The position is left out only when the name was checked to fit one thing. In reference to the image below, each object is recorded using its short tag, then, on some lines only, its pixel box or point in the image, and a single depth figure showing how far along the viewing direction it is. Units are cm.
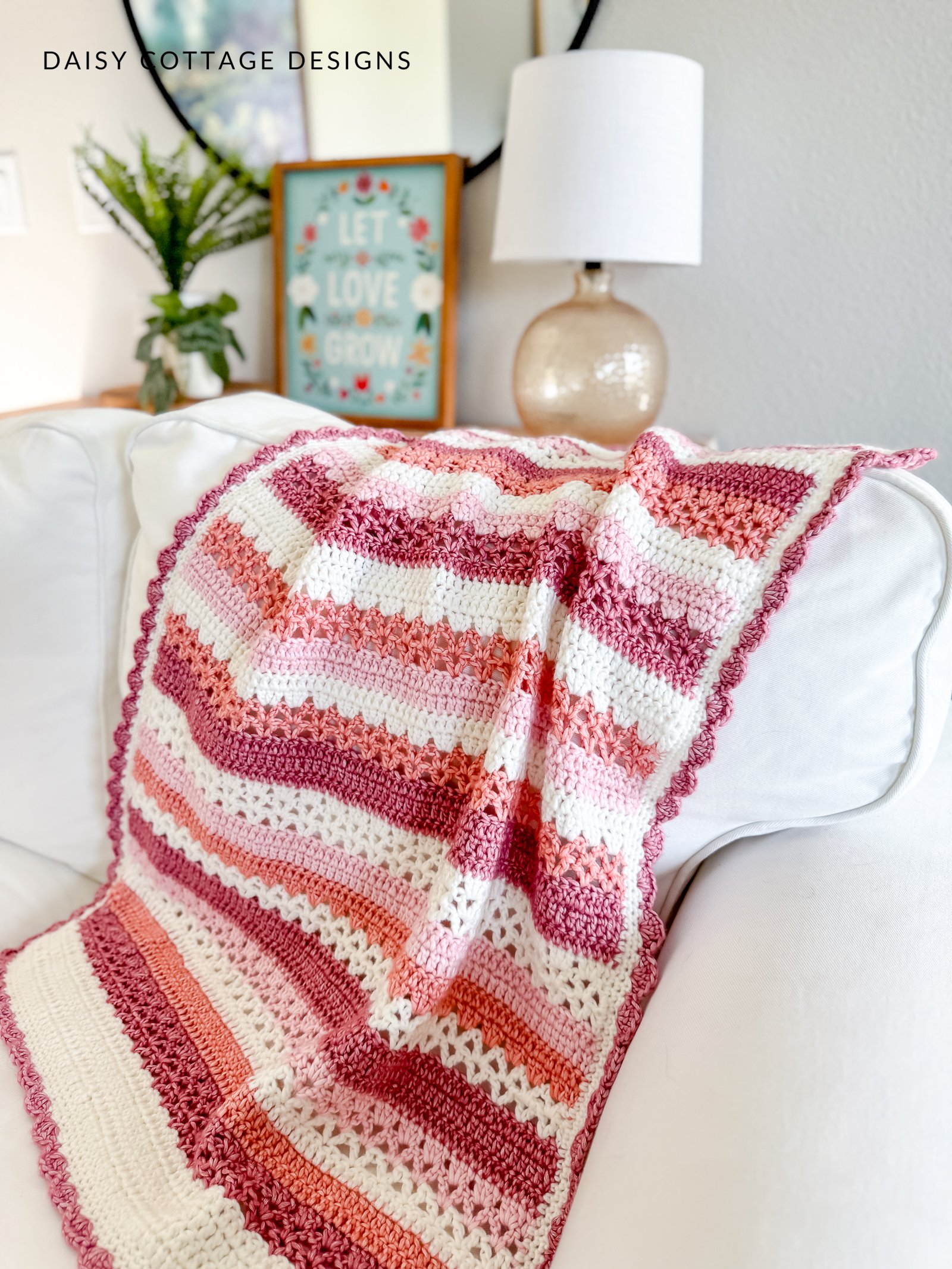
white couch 44
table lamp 115
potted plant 154
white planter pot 158
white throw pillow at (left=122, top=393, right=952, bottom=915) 60
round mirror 144
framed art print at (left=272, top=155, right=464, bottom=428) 153
